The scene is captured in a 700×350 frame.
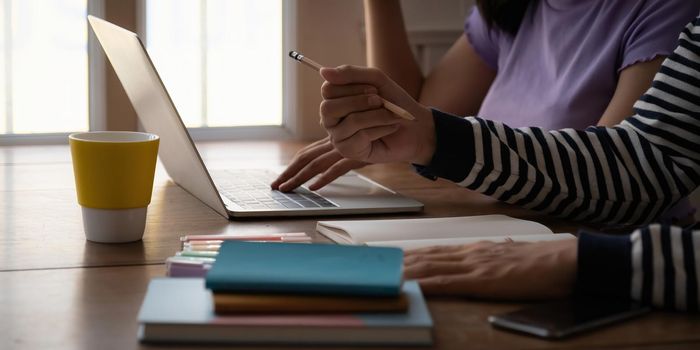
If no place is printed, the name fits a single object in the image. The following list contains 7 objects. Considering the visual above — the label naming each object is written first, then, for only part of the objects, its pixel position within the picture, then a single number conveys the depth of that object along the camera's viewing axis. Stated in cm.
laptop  175
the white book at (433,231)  156
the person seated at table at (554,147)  174
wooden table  132
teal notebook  130
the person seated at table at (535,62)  194
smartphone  132
